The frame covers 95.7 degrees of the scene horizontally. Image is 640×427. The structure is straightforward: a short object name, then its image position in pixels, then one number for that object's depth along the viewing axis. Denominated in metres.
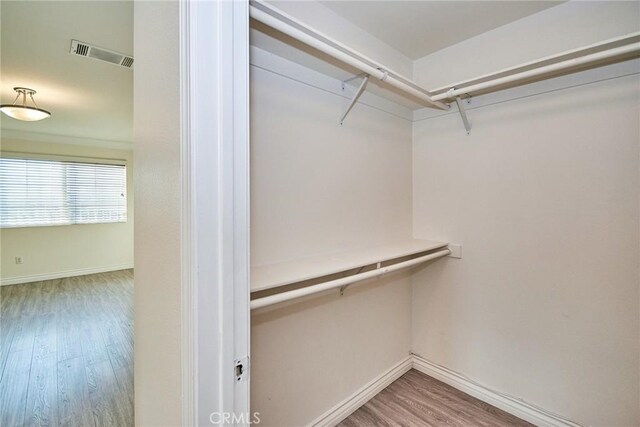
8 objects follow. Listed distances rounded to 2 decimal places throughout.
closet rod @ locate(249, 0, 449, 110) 1.00
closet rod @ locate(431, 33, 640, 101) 1.18
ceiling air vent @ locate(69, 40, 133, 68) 2.03
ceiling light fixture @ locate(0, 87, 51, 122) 2.76
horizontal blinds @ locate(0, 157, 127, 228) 4.40
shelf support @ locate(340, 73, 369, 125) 1.45
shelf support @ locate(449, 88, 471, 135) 1.73
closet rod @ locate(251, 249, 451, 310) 1.04
